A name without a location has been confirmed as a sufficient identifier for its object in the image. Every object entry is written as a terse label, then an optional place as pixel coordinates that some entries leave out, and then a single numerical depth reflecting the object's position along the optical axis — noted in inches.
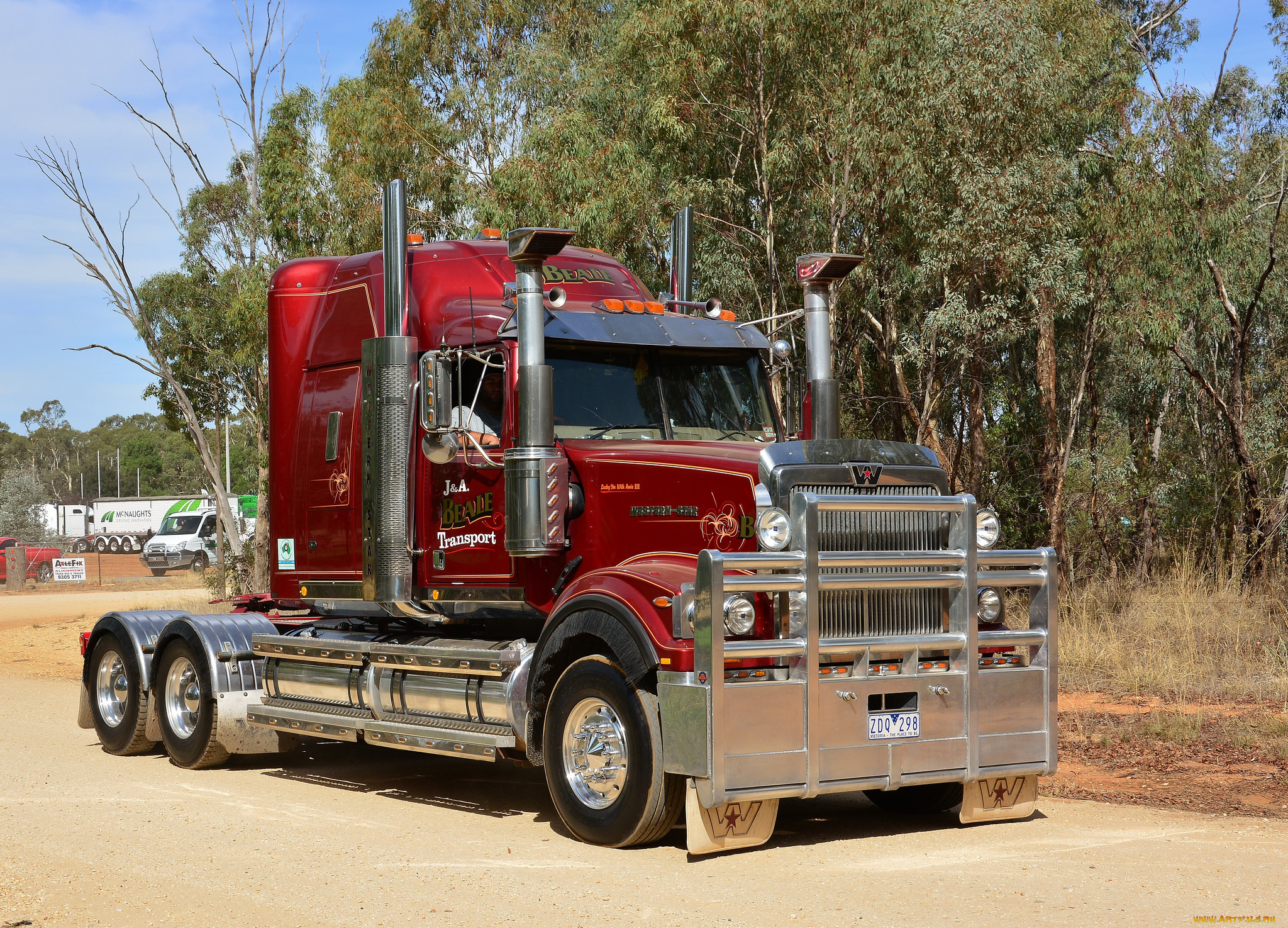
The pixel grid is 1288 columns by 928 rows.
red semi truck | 287.9
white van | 2117.4
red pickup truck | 1948.8
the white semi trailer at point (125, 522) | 3110.2
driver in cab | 354.9
